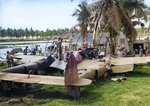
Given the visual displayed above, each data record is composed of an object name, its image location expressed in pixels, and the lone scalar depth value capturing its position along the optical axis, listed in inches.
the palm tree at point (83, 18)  552.5
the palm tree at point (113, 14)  507.8
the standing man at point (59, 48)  390.3
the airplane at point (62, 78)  212.2
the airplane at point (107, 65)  322.7
